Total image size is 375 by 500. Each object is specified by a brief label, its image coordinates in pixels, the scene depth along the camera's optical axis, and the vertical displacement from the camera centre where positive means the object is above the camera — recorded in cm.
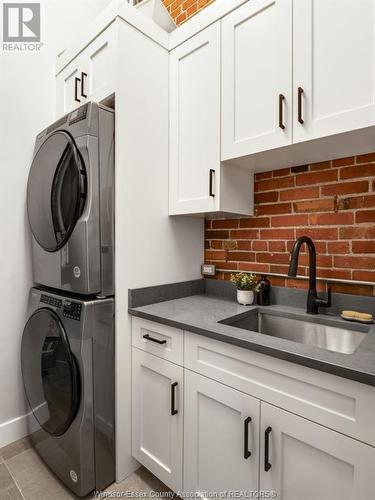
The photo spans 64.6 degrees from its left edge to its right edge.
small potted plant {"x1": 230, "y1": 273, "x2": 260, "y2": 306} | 169 -26
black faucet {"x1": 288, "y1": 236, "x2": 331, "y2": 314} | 145 -24
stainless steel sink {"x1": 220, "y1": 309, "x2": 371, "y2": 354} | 132 -43
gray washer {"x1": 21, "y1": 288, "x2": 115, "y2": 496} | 141 -73
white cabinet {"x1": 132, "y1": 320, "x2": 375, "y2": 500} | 90 -71
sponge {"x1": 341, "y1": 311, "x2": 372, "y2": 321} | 131 -32
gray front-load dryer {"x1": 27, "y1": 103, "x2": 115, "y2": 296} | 142 +20
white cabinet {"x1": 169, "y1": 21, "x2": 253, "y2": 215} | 155 +57
